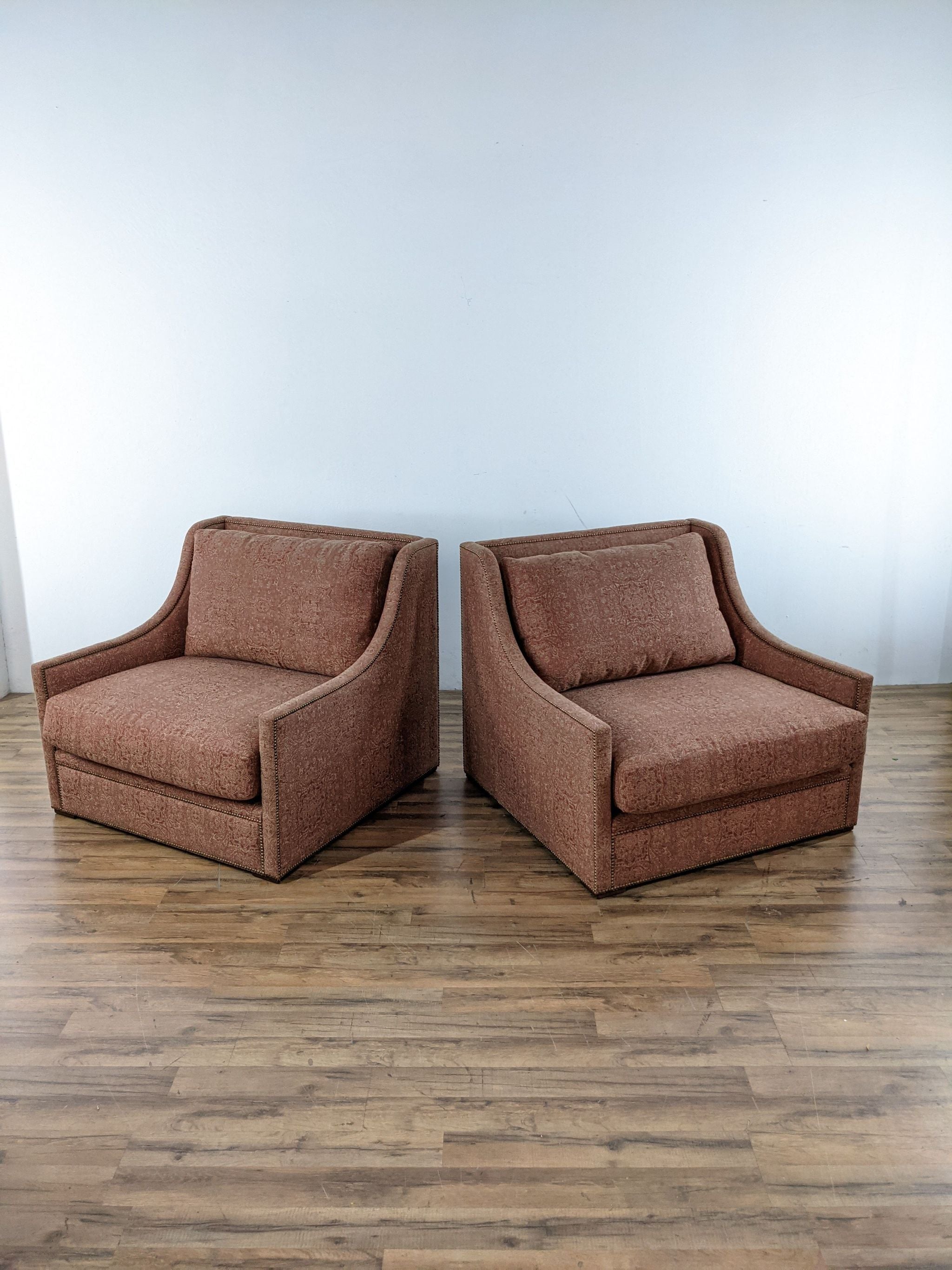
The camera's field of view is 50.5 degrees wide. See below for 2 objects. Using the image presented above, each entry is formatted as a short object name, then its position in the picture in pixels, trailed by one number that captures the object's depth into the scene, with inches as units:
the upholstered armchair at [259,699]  104.0
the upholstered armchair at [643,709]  100.3
